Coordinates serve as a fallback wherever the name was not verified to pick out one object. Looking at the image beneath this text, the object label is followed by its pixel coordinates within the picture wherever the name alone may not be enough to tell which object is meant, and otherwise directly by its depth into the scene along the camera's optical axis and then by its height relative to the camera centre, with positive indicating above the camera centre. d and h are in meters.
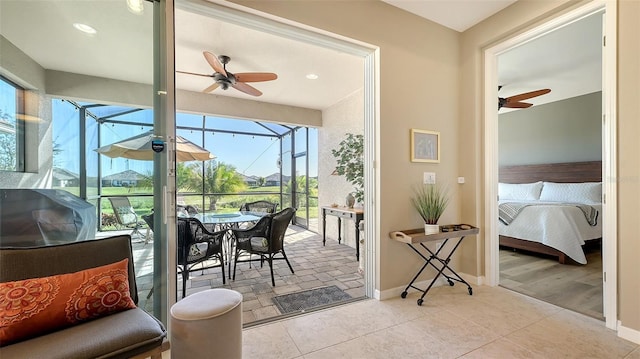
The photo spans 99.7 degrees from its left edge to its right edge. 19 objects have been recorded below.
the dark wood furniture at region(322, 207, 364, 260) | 3.99 -0.58
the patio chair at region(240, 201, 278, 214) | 4.80 -0.52
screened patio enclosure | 6.36 +0.27
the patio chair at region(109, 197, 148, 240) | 1.88 -0.26
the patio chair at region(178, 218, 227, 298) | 2.69 -0.71
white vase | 2.63 -0.50
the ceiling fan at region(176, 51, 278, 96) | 3.09 +1.25
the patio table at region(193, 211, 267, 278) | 3.33 -0.53
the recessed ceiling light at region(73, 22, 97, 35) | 1.71 +0.97
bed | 3.61 -0.52
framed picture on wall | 2.83 +0.34
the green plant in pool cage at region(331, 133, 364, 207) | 4.23 +0.23
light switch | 2.91 +0.00
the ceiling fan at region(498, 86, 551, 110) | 3.92 +1.21
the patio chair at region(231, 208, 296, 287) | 3.13 -0.70
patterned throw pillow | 1.18 -0.59
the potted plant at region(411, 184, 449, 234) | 2.69 -0.27
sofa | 1.14 -0.63
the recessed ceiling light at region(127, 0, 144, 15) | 1.87 +1.20
